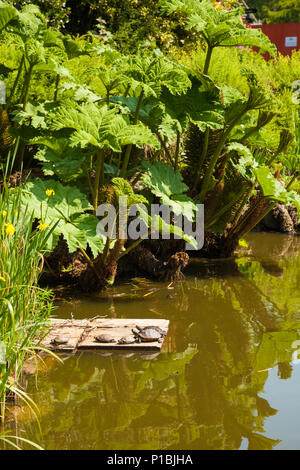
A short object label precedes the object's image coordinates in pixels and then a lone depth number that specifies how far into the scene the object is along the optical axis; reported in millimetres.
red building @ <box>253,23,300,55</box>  20984
